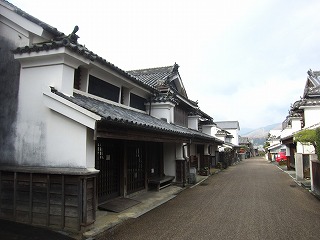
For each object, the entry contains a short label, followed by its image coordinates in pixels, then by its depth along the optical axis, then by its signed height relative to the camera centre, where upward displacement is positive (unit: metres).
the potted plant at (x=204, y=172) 24.25 -2.20
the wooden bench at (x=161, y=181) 14.57 -1.88
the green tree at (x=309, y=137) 12.78 +0.60
